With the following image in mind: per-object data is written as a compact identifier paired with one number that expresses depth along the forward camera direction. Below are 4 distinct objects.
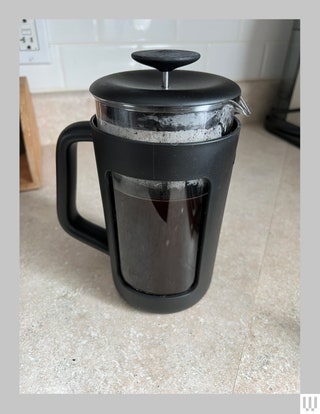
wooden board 0.54
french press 0.26
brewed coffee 0.31
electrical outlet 0.58
